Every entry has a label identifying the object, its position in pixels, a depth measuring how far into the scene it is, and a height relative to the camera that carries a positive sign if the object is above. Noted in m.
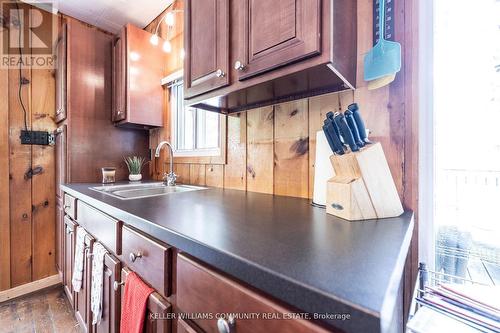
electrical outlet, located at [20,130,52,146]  1.90 +0.21
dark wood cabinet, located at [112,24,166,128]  1.79 +0.67
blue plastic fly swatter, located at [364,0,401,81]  0.78 +0.36
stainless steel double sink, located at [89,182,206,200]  1.45 -0.16
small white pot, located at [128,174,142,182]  1.97 -0.12
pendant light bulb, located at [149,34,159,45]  1.61 +0.86
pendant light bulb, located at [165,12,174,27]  1.55 +0.96
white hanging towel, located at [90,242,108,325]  0.99 -0.50
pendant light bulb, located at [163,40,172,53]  1.59 +0.79
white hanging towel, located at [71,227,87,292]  1.24 -0.51
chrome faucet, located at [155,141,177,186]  1.65 -0.10
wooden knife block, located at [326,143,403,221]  0.65 -0.07
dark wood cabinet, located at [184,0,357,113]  0.69 +0.39
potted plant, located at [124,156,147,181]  1.98 -0.03
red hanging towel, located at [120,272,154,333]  0.70 -0.44
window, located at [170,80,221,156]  1.63 +0.26
